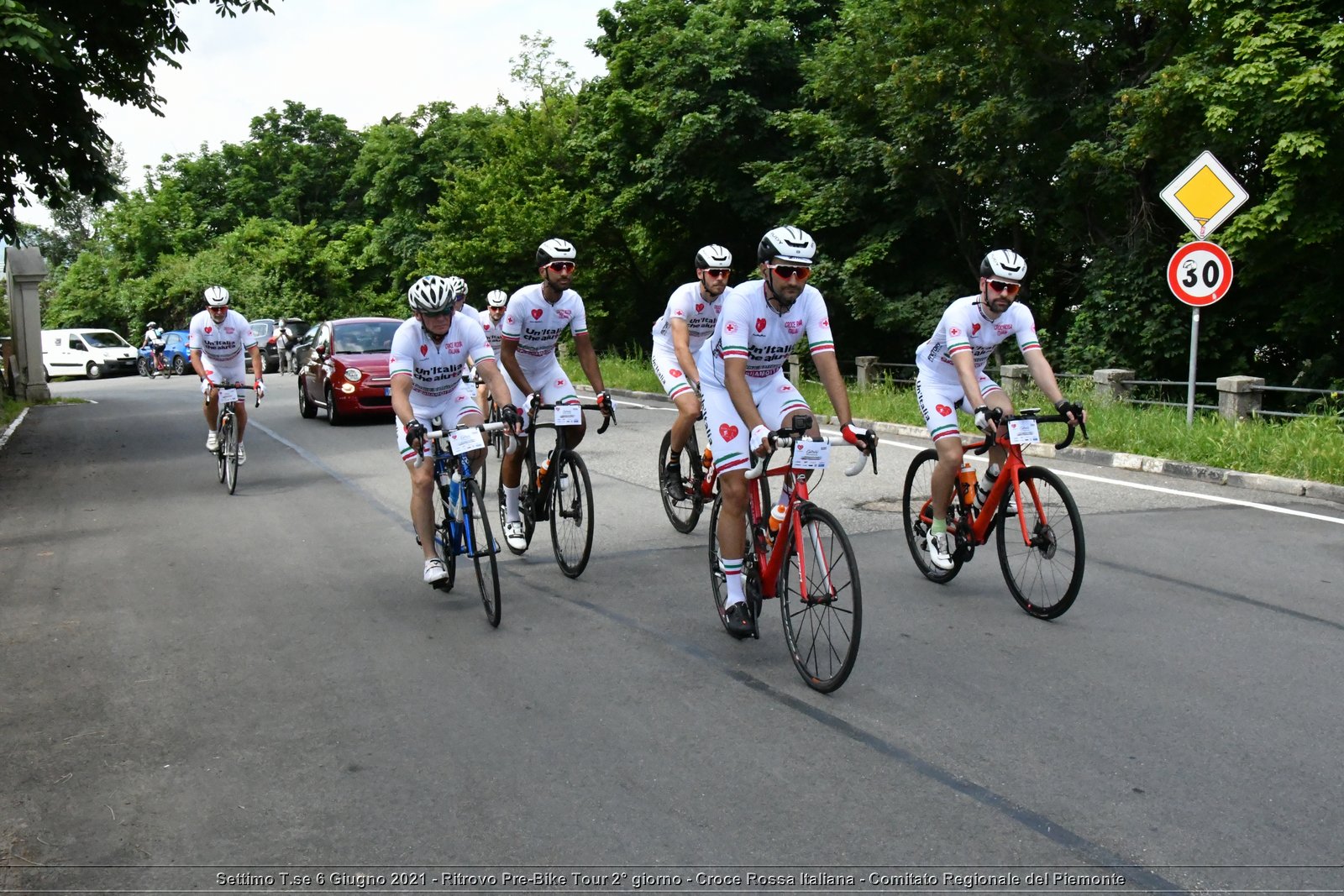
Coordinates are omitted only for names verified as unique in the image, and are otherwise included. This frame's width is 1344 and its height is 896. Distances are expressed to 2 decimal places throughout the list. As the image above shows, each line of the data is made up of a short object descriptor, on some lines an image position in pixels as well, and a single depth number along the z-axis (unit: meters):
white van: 47.72
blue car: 45.41
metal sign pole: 13.08
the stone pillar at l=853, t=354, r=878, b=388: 22.09
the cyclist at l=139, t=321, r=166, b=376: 44.47
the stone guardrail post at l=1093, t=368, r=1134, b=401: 16.20
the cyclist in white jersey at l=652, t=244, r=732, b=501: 8.55
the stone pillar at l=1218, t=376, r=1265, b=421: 13.96
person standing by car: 40.59
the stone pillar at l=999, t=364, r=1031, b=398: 17.98
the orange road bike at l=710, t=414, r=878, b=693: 5.25
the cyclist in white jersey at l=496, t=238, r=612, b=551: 8.58
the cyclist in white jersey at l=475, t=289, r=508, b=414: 13.27
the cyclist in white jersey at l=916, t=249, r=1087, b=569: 6.91
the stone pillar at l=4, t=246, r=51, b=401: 28.44
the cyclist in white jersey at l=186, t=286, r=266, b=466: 12.81
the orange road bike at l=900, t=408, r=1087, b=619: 6.37
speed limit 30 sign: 13.08
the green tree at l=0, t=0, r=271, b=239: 14.12
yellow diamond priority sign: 12.96
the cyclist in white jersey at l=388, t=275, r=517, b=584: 7.18
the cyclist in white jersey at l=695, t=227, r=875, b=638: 5.71
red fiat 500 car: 18.89
